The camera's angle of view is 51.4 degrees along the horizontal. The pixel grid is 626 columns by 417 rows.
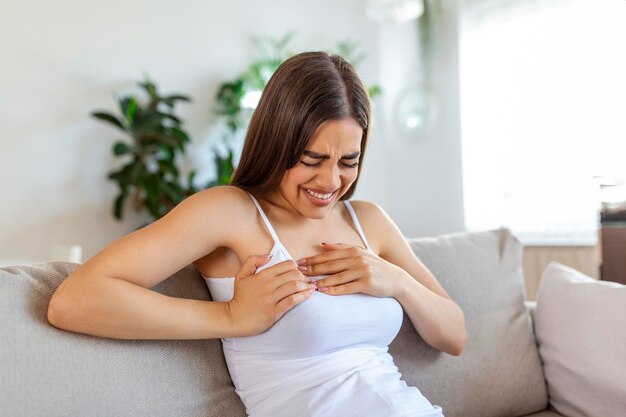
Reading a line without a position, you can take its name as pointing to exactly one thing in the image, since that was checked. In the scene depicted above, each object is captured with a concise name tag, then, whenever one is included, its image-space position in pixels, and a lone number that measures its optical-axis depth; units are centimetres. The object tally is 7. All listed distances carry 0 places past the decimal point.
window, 377
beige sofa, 112
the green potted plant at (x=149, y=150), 378
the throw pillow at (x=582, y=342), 154
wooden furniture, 248
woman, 118
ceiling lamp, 407
